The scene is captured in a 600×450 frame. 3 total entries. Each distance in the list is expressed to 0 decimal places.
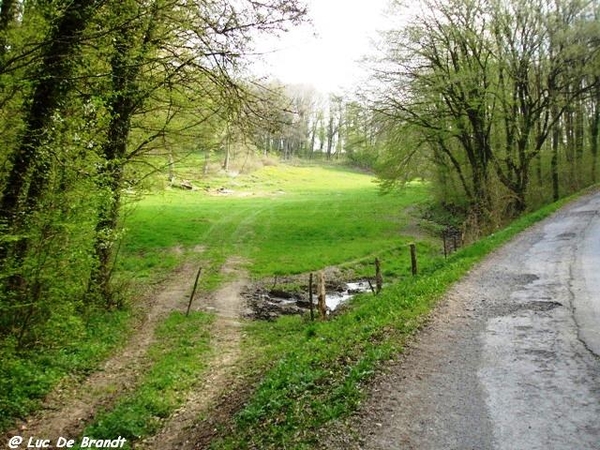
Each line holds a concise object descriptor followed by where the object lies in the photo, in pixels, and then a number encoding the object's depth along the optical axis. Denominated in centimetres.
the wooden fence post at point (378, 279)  1642
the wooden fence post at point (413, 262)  1774
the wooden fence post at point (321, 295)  1405
